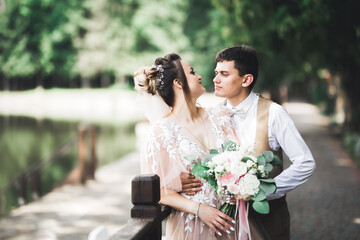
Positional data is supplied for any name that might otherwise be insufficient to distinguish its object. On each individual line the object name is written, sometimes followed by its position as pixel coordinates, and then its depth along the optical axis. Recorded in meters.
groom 2.72
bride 2.56
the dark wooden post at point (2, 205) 9.81
